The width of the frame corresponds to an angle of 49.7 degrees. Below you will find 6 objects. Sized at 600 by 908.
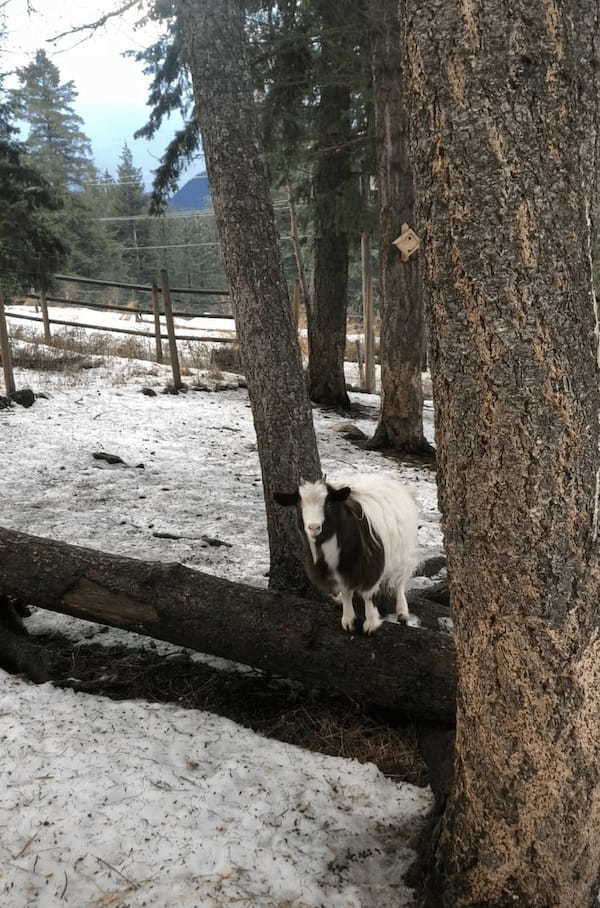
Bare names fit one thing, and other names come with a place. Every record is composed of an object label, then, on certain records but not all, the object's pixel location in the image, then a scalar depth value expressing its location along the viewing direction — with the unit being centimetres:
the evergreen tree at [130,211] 4625
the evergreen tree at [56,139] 3631
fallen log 393
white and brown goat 373
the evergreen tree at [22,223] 1187
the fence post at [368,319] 1333
